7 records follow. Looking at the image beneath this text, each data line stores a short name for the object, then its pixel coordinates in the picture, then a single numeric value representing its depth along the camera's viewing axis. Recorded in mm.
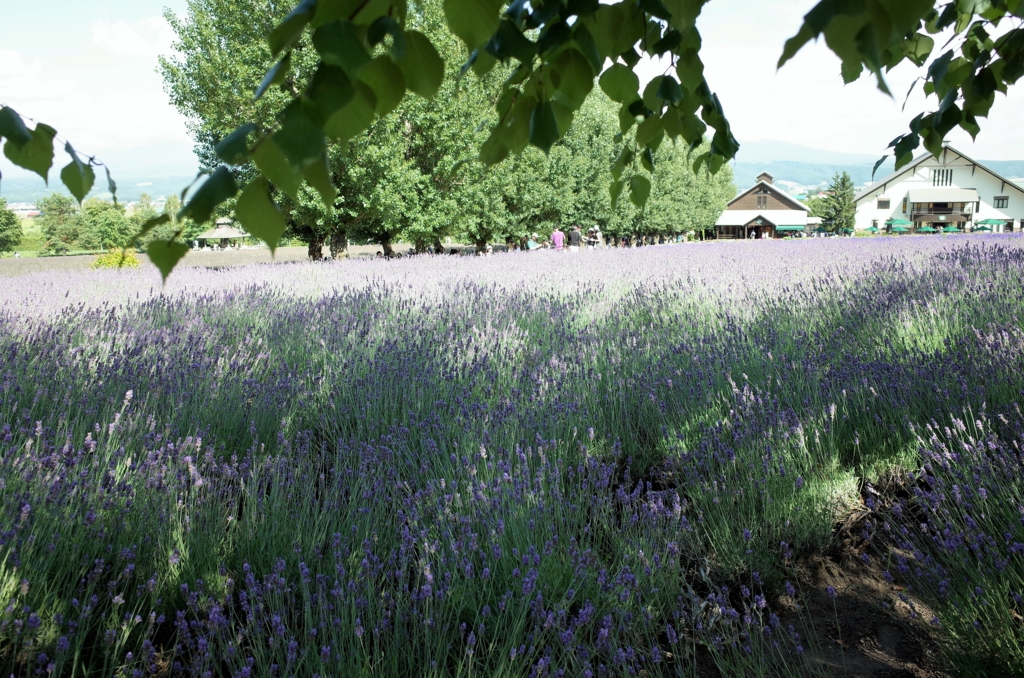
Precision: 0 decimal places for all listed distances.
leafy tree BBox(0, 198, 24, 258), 71188
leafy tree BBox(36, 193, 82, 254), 97562
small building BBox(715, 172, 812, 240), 91250
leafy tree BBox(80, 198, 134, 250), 100688
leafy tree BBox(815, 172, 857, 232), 80750
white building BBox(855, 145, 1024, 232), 69125
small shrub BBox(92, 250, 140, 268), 18184
